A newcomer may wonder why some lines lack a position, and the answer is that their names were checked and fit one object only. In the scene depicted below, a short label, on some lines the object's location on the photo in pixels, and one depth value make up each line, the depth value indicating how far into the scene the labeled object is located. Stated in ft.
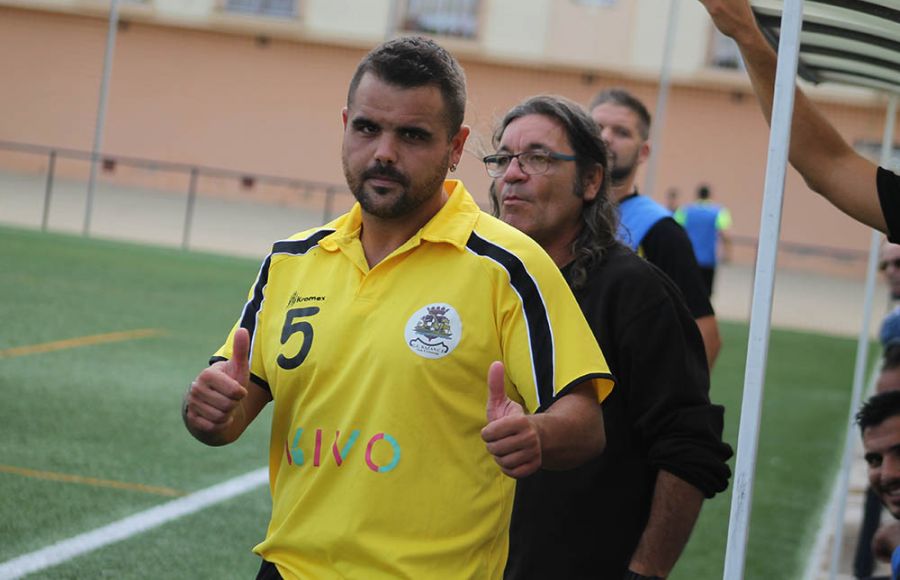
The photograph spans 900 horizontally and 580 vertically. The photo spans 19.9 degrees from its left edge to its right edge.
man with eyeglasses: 22.61
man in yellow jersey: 17.95
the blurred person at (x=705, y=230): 125.46
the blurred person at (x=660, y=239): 34.17
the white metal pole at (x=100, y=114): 149.80
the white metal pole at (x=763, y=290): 17.05
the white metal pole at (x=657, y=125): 170.37
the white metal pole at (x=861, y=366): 38.83
